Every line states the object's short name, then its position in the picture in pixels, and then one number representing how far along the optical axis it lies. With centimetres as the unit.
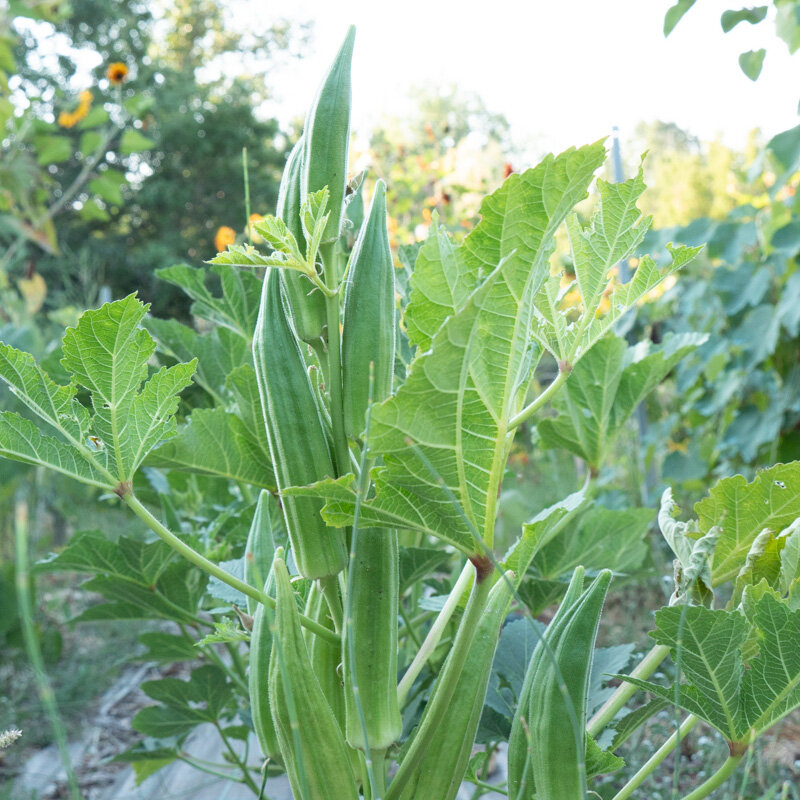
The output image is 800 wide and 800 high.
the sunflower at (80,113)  260
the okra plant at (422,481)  45
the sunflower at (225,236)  156
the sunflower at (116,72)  301
